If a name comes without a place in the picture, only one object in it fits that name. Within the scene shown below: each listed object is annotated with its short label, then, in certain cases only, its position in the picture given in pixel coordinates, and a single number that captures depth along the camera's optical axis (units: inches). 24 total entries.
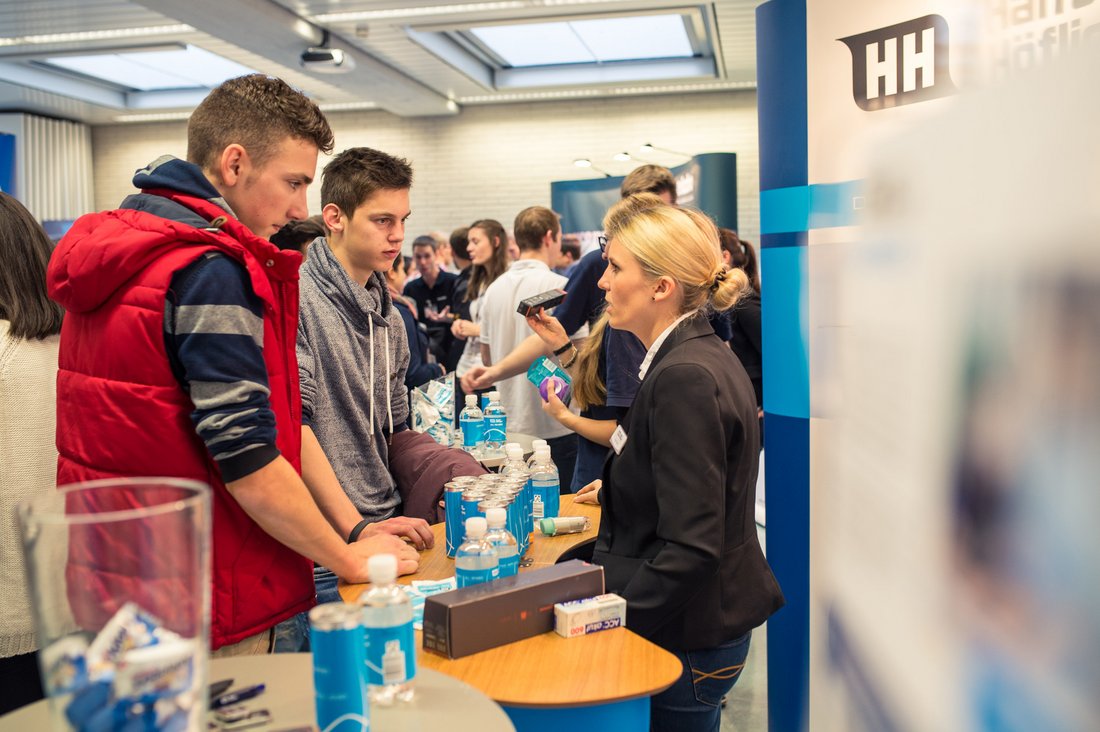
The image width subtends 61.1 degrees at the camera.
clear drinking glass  32.7
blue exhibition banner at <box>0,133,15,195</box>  459.8
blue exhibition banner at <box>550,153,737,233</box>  327.0
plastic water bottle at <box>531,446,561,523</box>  102.1
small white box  66.5
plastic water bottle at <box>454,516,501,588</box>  71.4
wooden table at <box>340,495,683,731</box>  58.0
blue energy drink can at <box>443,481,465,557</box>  85.2
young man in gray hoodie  88.0
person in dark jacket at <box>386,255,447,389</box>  162.9
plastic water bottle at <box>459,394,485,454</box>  141.3
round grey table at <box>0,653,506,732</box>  44.8
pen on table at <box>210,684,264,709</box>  46.1
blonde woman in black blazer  70.7
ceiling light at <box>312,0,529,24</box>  302.5
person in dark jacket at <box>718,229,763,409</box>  165.5
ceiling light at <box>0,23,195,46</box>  329.7
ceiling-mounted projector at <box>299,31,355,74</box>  325.1
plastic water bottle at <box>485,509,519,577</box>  72.6
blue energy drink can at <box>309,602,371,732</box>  42.5
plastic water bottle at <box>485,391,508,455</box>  139.5
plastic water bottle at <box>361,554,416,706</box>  48.9
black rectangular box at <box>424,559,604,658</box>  63.2
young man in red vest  60.3
